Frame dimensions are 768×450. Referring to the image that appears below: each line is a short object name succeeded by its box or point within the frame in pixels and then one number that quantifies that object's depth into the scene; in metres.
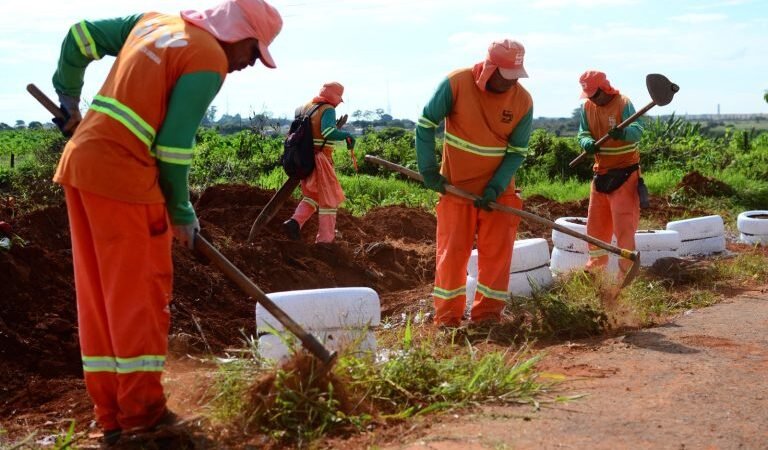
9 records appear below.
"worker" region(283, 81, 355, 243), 9.27
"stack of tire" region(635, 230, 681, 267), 8.79
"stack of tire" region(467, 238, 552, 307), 7.31
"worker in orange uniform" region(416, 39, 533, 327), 6.11
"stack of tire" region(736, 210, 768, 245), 10.53
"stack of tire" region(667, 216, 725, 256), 9.85
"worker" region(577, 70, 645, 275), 7.81
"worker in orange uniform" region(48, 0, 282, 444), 3.81
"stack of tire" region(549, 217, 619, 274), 8.41
